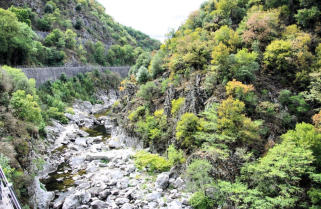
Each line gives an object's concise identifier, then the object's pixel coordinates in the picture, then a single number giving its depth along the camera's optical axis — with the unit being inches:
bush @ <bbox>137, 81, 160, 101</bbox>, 1208.8
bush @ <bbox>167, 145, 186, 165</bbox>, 798.9
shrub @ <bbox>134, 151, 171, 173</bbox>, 854.6
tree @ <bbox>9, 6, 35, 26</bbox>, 2097.7
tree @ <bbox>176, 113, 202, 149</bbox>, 791.7
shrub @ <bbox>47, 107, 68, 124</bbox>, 1504.9
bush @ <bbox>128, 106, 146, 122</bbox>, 1195.3
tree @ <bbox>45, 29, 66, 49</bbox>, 2360.2
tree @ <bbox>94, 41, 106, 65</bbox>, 3299.7
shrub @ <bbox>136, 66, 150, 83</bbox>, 1387.8
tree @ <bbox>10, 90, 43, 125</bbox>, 856.4
